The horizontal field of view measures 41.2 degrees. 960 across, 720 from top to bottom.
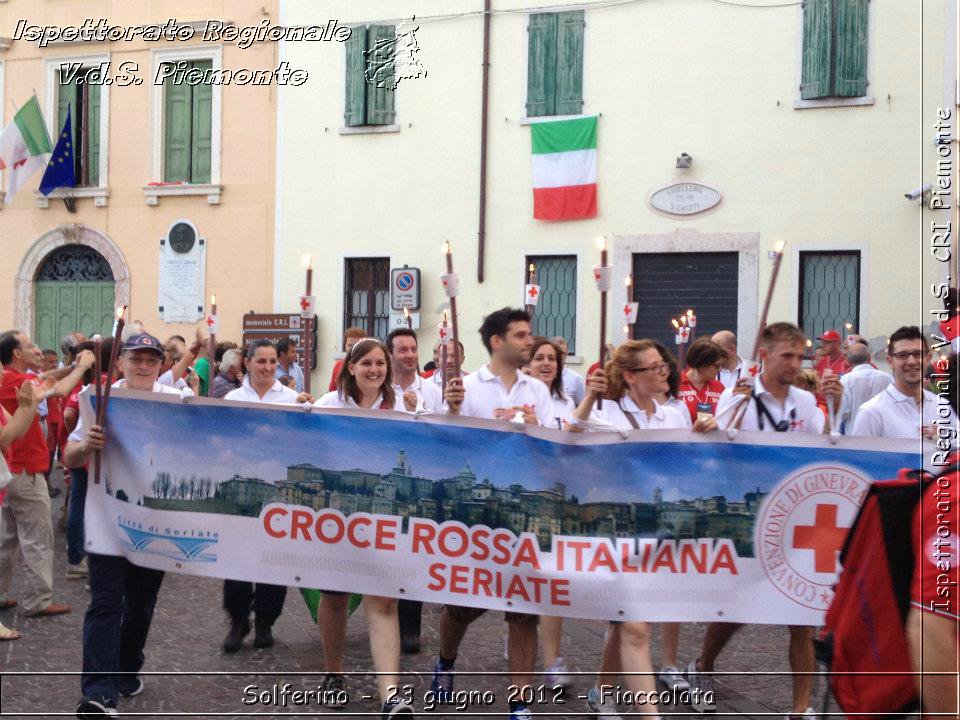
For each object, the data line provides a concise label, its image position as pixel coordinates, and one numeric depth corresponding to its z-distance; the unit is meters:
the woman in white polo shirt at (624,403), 6.11
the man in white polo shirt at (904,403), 6.38
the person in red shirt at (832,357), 14.18
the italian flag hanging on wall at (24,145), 21.45
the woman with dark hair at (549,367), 7.94
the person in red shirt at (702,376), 9.02
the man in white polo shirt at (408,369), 8.01
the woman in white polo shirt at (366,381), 6.68
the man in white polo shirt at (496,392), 6.48
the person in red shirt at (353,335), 10.95
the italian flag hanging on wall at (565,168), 19.97
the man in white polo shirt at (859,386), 10.83
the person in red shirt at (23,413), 6.56
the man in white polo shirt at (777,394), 6.26
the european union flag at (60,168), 22.45
